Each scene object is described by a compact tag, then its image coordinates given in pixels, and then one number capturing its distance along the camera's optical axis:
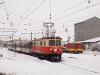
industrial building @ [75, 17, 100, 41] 93.69
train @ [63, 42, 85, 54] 58.12
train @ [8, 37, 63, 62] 30.30
